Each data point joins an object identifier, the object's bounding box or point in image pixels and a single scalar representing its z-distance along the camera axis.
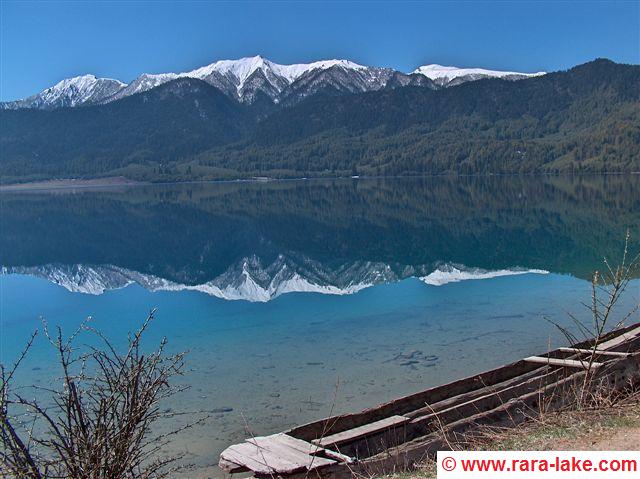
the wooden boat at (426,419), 9.30
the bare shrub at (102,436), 7.69
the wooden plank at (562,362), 11.95
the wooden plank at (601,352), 12.60
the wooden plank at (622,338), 13.45
